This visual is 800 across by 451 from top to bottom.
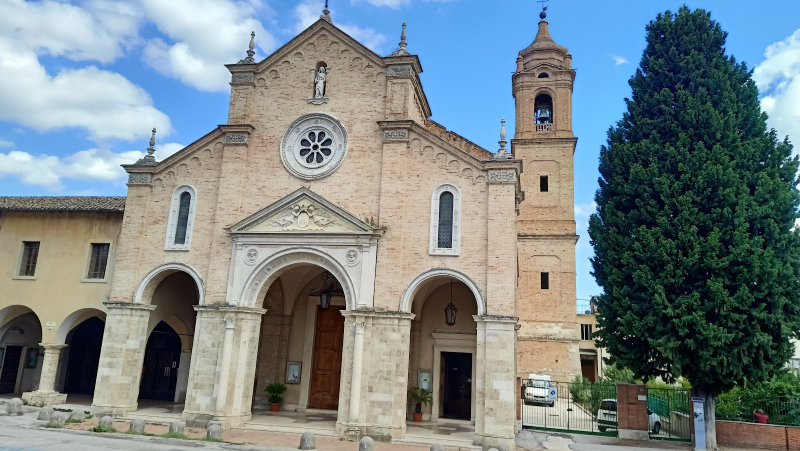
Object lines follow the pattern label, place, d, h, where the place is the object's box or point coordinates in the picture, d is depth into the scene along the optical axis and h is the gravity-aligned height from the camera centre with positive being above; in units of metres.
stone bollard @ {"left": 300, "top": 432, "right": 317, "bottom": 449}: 14.21 -2.14
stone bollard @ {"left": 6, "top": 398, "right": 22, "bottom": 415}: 17.84 -2.16
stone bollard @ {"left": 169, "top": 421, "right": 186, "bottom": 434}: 15.16 -2.11
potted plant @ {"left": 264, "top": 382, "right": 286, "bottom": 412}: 20.19 -1.47
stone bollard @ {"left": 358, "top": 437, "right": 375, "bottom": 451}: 13.44 -2.03
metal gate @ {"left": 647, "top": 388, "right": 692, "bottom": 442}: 18.12 -1.32
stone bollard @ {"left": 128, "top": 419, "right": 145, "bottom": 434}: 15.19 -2.17
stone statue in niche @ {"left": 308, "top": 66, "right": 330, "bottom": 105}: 19.25 +9.07
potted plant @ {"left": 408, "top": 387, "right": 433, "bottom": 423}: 19.20 -1.22
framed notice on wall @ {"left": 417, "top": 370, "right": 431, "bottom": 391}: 19.92 -0.65
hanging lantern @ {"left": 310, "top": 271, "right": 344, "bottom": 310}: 21.09 +2.52
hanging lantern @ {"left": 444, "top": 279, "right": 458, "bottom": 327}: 19.56 +1.63
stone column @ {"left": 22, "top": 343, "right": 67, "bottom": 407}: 19.78 -1.56
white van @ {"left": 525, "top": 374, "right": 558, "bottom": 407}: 26.98 -1.17
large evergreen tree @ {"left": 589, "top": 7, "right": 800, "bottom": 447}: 15.05 +4.18
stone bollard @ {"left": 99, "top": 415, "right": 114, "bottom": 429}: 15.49 -2.14
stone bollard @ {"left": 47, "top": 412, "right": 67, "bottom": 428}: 15.80 -2.22
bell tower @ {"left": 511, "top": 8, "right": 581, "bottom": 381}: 30.11 +7.40
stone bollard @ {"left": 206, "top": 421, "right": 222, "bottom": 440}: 14.84 -2.12
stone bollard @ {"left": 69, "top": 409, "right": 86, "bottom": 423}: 16.64 -2.16
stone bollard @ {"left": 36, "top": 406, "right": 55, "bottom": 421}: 16.56 -2.14
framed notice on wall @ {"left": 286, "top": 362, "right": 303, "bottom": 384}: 21.00 -0.68
